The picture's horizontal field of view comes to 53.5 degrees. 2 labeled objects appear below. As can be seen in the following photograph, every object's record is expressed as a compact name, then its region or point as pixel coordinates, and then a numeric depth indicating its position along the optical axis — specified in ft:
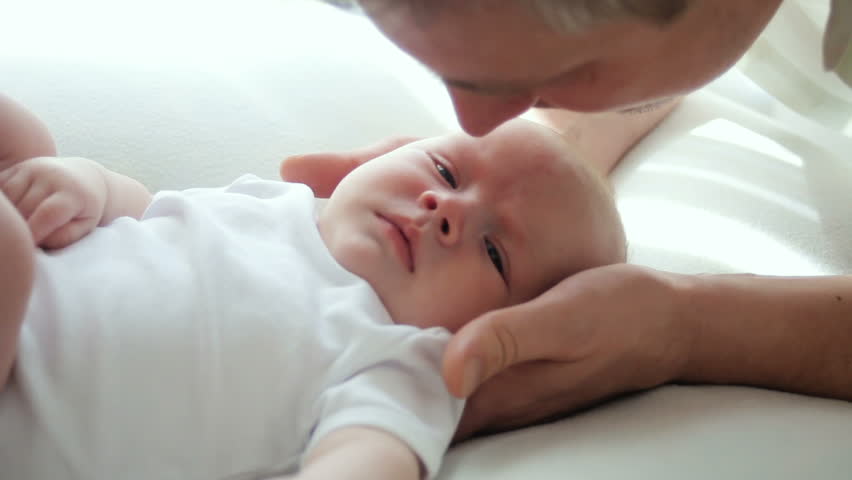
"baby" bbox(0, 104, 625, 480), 2.56
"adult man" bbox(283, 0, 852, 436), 1.94
